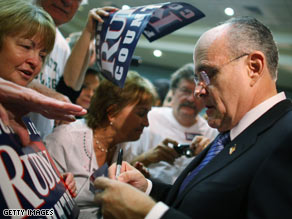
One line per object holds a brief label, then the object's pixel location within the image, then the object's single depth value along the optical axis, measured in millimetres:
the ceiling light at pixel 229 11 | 2588
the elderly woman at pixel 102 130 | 1558
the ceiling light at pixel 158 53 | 4797
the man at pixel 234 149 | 881
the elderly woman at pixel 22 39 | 1020
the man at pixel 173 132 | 1988
